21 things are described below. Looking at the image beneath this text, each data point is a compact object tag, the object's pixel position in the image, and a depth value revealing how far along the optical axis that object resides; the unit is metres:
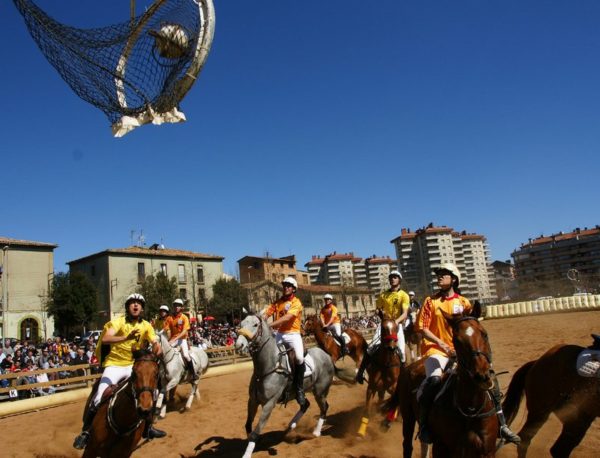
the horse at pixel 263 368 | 8.43
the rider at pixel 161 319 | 14.36
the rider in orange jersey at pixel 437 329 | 6.04
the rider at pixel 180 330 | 13.52
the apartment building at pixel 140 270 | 63.38
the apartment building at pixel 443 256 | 157.25
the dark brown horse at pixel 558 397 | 6.48
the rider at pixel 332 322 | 14.89
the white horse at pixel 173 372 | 12.36
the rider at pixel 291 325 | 9.36
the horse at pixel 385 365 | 9.73
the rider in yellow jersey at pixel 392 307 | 10.30
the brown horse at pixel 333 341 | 14.43
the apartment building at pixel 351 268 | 161.12
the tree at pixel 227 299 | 63.75
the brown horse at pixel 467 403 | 4.93
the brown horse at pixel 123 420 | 6.08
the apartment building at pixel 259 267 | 98.75
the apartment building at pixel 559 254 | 149.50
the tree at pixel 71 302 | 51.81
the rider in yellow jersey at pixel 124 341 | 6.81
